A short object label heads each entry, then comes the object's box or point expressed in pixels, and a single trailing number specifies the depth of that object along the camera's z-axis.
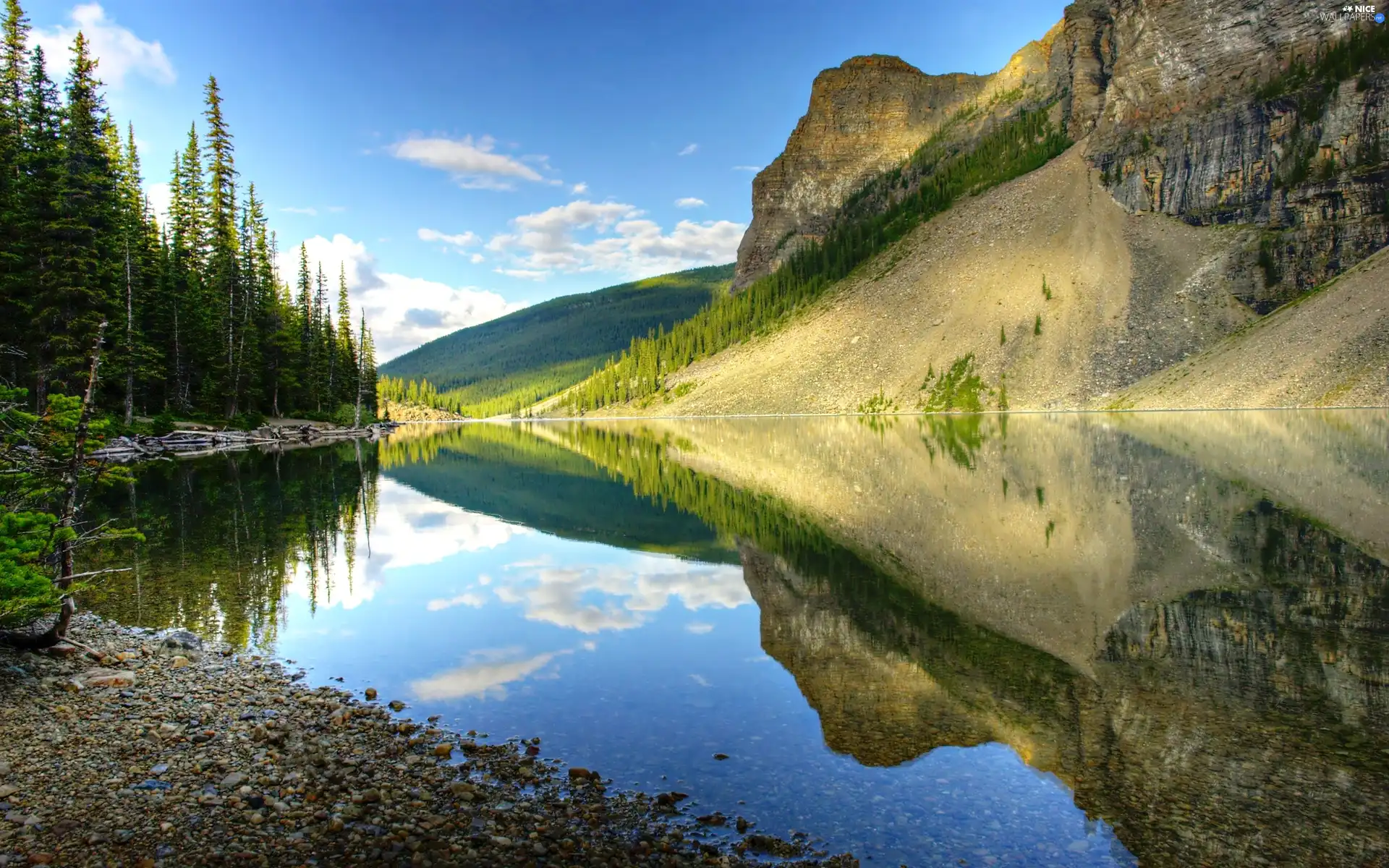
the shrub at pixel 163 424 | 50.78
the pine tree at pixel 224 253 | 62.00
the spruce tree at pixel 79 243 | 39.88
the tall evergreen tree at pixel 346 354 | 102.38
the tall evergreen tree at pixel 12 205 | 39.16
